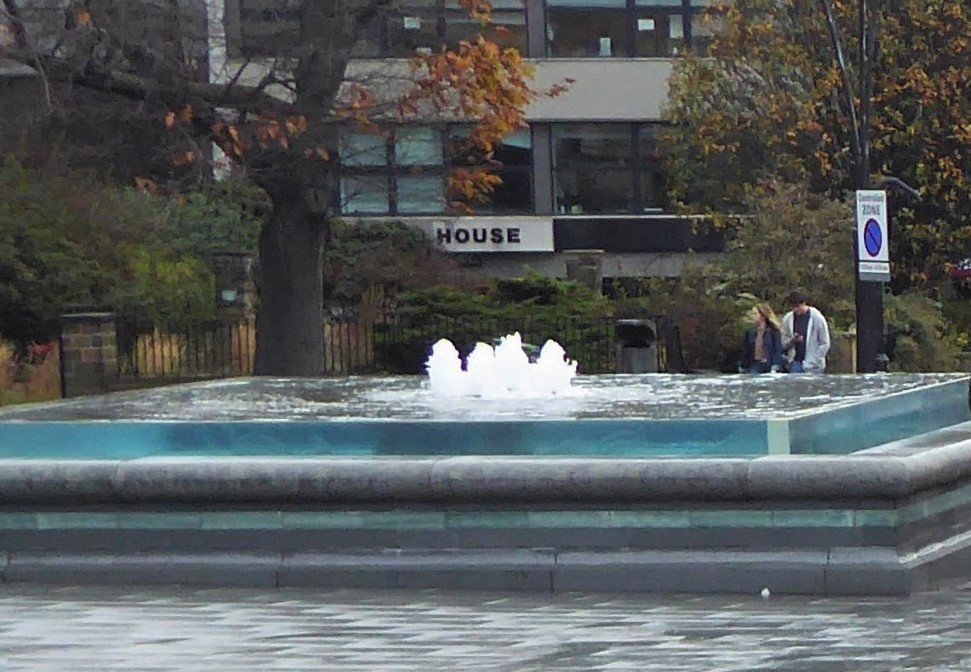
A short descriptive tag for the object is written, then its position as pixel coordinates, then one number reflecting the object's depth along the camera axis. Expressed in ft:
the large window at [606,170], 173.58
